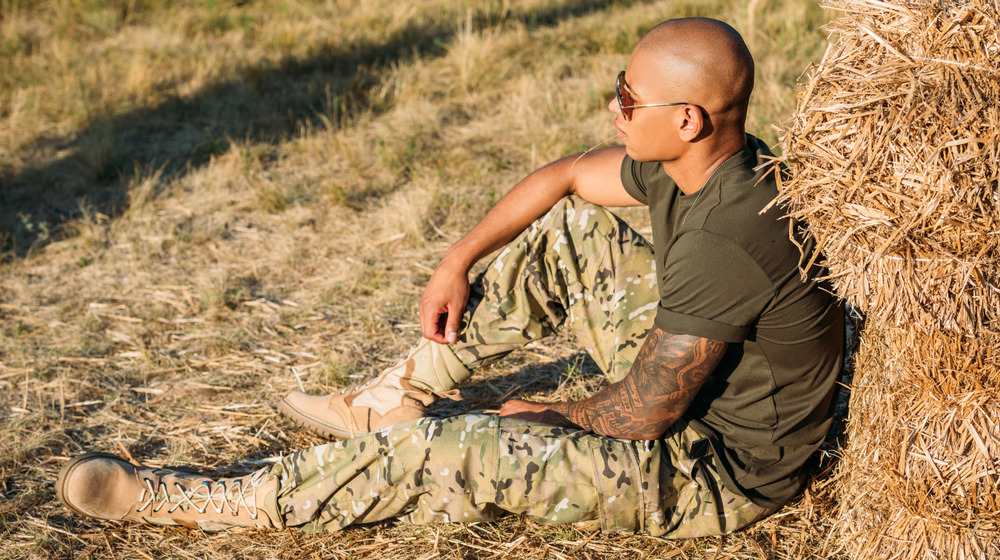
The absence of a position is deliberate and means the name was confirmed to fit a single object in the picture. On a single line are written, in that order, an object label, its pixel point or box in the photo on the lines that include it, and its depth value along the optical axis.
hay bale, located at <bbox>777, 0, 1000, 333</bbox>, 1.77
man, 2.17
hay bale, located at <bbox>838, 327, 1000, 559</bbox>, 1.98
